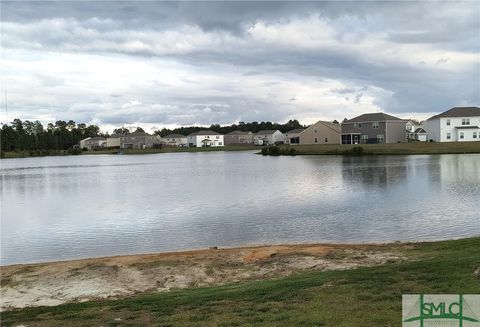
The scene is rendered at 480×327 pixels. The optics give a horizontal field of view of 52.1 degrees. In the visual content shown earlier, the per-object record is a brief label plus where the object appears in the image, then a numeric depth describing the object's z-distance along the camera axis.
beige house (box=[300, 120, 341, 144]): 109.12
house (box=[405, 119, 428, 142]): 103.88
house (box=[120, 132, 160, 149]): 186.75
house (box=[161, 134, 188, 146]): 196.38
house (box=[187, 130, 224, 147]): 179.62
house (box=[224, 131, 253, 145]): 191.25
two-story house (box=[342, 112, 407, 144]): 97.44
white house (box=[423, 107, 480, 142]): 88.00
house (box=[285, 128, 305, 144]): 170.50
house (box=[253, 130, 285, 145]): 179.34
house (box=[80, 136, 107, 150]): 198.64
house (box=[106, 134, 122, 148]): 197.94
